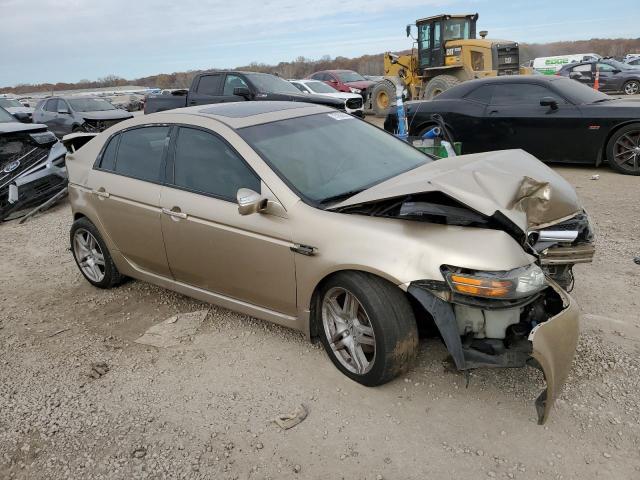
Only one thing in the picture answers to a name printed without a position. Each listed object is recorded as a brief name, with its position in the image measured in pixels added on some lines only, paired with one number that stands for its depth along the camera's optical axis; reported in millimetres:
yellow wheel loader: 14781
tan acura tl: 2596
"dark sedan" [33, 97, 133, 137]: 15359
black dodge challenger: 7590
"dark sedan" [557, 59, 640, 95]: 20734
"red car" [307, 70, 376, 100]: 20703
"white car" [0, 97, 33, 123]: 19305
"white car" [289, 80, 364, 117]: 15937
